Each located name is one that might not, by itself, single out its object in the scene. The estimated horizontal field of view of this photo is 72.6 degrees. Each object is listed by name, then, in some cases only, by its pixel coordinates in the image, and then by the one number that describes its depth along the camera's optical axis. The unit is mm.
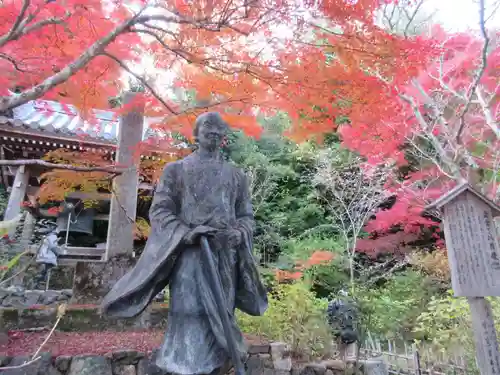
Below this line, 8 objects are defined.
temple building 6566
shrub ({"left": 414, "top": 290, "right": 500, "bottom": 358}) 5715
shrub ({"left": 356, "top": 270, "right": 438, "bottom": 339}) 8609
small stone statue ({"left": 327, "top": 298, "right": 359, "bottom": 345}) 5191
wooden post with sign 3684
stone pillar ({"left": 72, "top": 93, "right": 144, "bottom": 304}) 5648
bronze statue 2270
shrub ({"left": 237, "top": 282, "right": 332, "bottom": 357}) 5359
